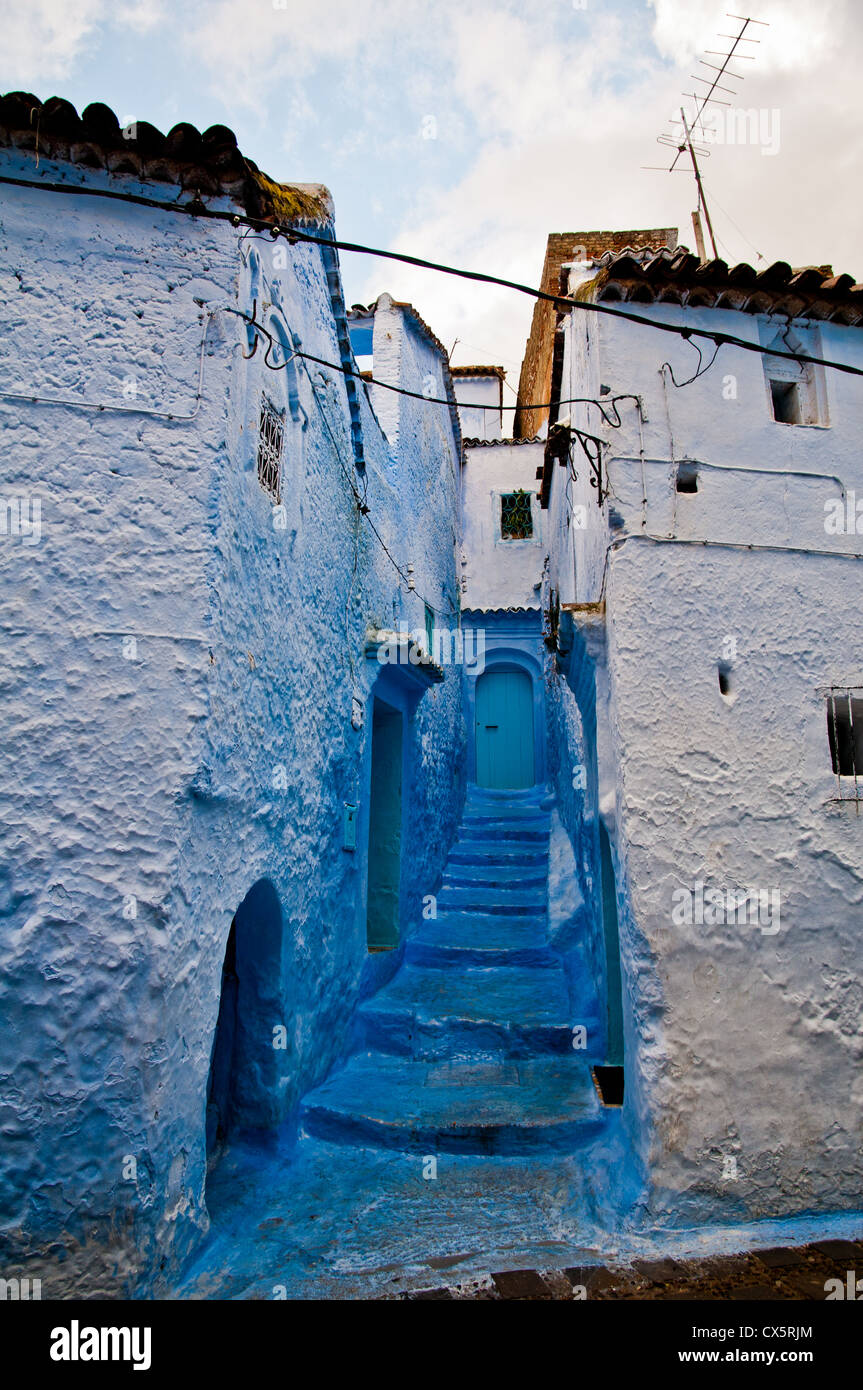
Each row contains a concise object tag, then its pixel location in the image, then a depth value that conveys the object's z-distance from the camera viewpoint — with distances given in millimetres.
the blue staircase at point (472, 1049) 4793
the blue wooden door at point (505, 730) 14383
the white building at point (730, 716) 3986
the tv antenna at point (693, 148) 6863
